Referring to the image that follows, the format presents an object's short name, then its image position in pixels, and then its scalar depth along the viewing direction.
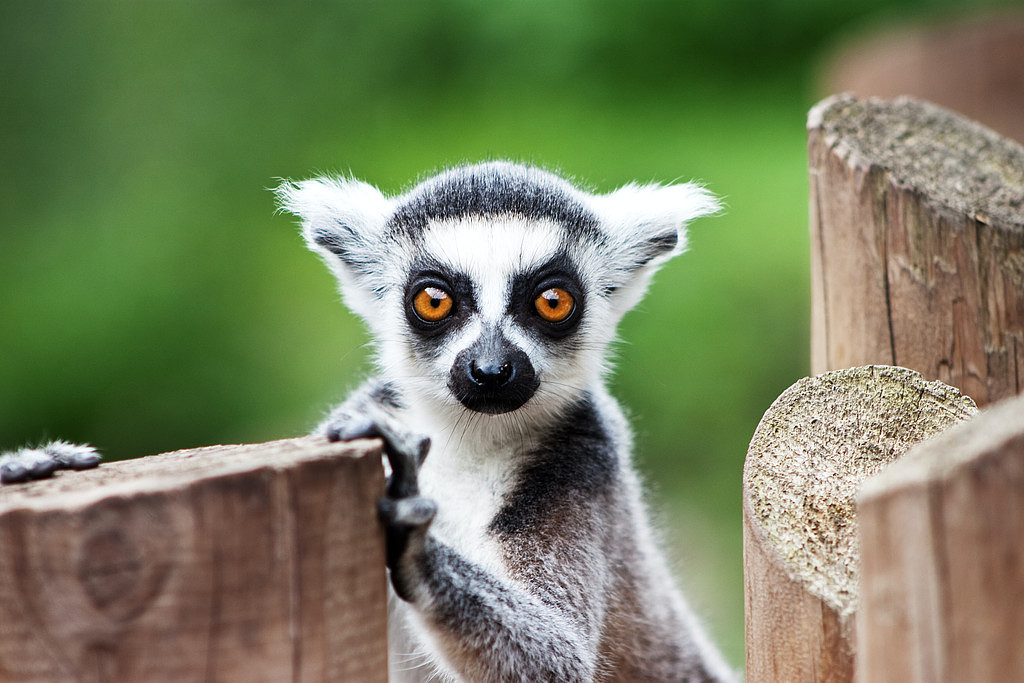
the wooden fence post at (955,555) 0.85
